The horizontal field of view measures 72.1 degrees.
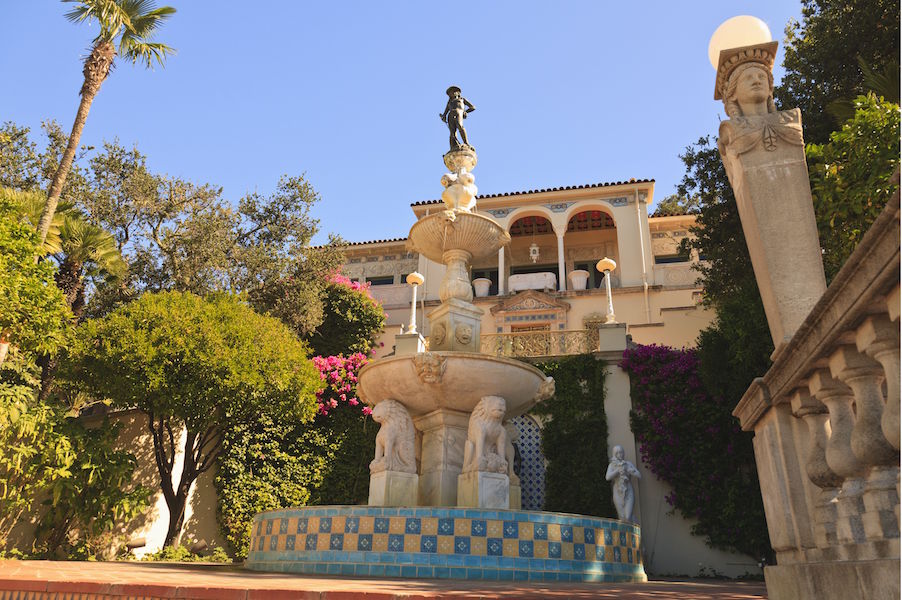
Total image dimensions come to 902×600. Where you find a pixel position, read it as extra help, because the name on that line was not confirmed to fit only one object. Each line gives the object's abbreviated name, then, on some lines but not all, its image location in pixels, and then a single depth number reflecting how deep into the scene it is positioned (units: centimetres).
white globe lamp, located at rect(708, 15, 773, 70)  418
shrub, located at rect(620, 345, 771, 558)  1298
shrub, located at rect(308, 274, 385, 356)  2066
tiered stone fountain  620
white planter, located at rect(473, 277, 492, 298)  2621
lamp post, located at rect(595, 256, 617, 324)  1662
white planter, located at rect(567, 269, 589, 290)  2548
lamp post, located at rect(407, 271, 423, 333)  1820
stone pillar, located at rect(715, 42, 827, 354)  355
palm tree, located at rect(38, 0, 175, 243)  1327
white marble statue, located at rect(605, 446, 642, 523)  1297
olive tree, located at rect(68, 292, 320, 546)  1230
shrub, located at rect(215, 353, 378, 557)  1495
